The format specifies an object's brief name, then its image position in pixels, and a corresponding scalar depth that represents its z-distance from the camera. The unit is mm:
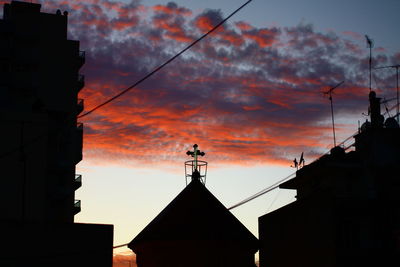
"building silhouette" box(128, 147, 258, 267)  32844
